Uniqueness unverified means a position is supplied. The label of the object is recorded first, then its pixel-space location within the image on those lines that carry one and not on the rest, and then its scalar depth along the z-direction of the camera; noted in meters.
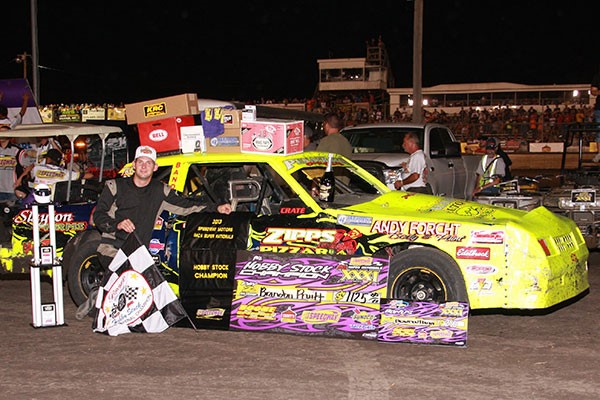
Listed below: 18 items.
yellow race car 6.61
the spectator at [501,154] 12.98
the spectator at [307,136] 11.26
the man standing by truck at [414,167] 10.92
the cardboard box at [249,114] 7.79
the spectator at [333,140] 10.97
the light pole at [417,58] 21.67
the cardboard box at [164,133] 8.10
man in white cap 7.19
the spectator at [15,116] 14.21
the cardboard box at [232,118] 7.66
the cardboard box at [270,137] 7.46
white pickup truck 13.49
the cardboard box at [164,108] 8.11
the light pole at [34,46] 21.91
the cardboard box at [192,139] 7.82
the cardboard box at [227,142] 7.67
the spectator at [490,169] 12.38
